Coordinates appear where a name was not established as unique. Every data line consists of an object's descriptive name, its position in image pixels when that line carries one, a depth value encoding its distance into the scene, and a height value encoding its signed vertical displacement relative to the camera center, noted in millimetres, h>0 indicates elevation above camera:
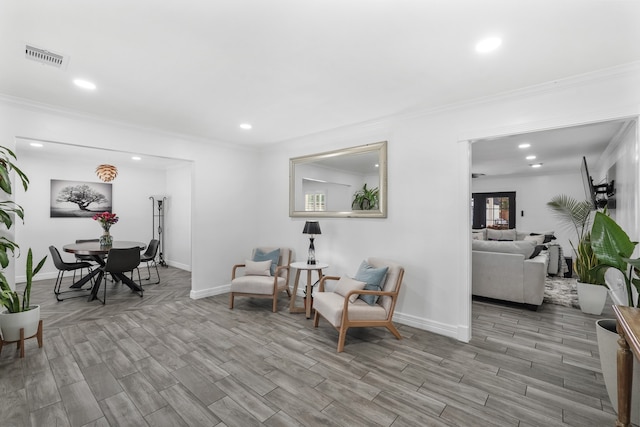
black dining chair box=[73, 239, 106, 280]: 4824 -745
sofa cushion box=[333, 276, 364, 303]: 3193 -808
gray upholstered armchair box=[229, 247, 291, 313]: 4062 -922
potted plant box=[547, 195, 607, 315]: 3930 -937
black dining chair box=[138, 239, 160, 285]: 5531 -740
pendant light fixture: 5219 +736
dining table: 4601 -649
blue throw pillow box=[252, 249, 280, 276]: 4621 -687
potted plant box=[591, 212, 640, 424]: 1959 -325
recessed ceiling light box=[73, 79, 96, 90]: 2703 +1217
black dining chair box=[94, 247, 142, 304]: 4430 -740
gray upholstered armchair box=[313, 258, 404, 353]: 3010 -965
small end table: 3838 -945
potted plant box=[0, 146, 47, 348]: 2561 -882
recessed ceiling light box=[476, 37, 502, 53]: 2030 +1222
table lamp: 4102 -235
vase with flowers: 5023 -192
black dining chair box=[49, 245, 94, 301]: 4668 -857
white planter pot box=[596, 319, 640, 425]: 1850 -1016
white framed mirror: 3850 +465
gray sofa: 4102 -819
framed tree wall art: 5958 +311
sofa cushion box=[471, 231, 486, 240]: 6979 -488
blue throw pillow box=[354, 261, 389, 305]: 3223 -731
